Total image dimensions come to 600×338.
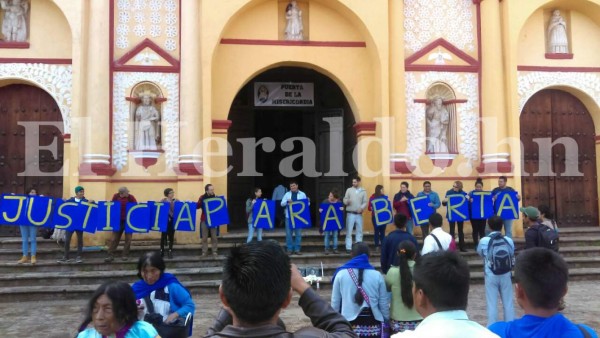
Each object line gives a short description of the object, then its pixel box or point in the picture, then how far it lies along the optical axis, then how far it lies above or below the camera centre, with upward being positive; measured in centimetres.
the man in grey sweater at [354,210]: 1164 -49
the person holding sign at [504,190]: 1193 -12
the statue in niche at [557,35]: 1412 +396
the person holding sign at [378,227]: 1170 -87
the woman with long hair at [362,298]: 490 -102
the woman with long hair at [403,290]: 496 -97
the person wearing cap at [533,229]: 702 -58
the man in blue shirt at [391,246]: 615 -68
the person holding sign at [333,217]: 1160 -63
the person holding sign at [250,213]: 1164 -53
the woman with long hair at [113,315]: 321 -76
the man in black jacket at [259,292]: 193 -38
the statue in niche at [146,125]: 1266 +155
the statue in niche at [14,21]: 1266 +405
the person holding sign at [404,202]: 1185 -33
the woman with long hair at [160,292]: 421 -82
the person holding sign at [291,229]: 1163 -86
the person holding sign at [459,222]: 1185 -79
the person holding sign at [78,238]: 1061 -93
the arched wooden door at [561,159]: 1426 +70
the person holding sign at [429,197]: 1188 -23
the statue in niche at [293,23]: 1334 +411
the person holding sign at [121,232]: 1082 -86
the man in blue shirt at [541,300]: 246 -55
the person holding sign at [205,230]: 1119 -85
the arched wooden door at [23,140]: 1280 +124
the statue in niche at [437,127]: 1359 +152
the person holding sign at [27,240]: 1052 -95
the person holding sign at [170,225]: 1117 -74
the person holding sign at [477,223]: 1180 -81
